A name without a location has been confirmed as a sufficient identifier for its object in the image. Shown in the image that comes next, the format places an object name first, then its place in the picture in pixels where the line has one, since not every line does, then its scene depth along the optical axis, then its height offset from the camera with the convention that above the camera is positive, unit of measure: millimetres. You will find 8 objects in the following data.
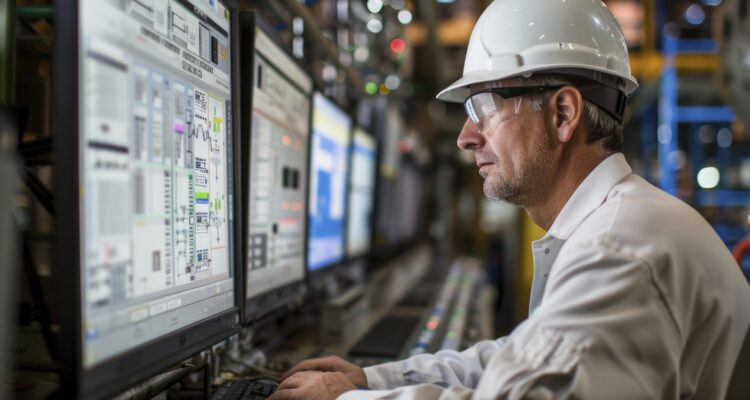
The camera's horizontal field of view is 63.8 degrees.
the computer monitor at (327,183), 2314 +118
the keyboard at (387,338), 2029 -475
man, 946 -79
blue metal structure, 5430 +765
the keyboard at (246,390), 1300 -396
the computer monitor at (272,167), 1548 +130
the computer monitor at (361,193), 3200 +104
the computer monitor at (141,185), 792 +45
